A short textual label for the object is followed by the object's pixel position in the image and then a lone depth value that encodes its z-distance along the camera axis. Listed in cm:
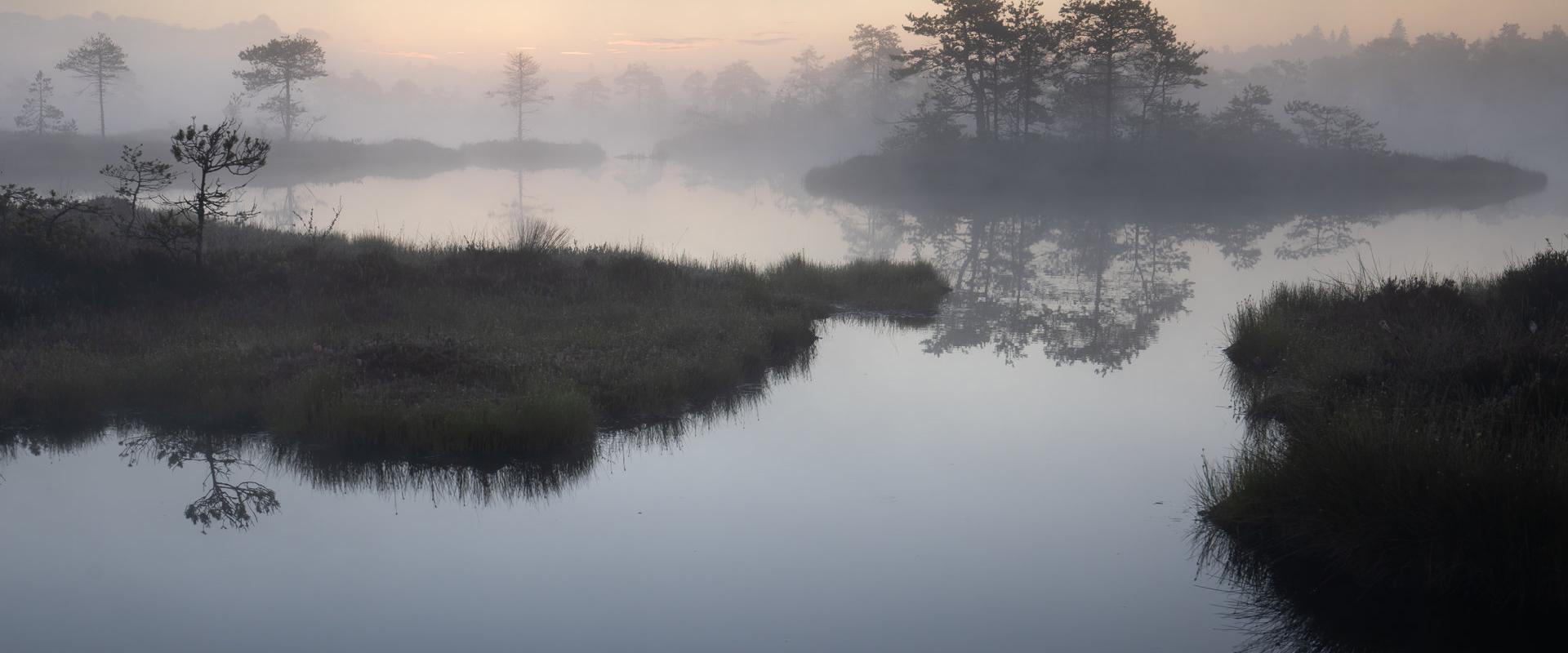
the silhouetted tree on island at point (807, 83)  10306
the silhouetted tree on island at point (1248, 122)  5331
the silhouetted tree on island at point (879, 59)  8556
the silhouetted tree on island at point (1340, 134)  5322
